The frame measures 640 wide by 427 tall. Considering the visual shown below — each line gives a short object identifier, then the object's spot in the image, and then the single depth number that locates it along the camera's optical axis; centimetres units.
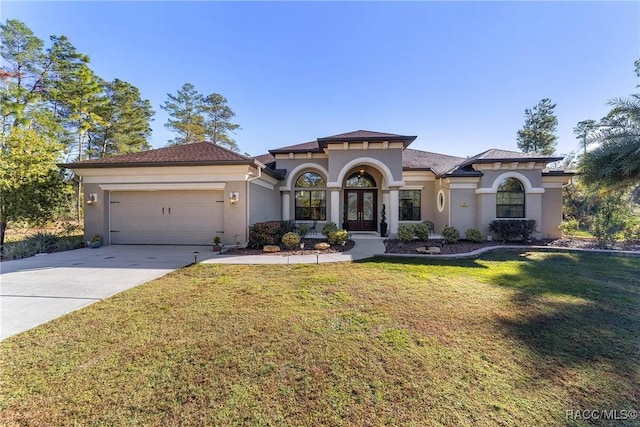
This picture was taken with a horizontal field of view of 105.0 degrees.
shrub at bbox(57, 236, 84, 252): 1054
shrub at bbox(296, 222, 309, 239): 1245
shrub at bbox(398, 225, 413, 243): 1109
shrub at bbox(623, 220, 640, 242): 1137
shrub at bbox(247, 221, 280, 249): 1048
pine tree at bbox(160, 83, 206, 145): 2866
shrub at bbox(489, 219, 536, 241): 1180
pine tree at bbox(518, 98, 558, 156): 2984
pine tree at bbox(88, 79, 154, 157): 2356
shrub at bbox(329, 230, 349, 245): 1070
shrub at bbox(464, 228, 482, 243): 1181
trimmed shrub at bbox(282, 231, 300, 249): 1026
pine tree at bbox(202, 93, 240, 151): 2933
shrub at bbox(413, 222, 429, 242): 1128
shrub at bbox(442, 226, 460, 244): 1137
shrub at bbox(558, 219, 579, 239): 1279
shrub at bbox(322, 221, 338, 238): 1200
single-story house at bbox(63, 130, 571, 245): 1104
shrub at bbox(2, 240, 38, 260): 891
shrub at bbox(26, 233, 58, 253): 993
